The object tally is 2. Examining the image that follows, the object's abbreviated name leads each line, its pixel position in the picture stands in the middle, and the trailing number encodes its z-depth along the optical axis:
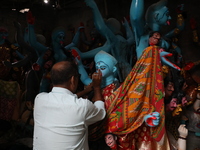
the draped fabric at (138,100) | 1.44
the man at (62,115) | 1.11
